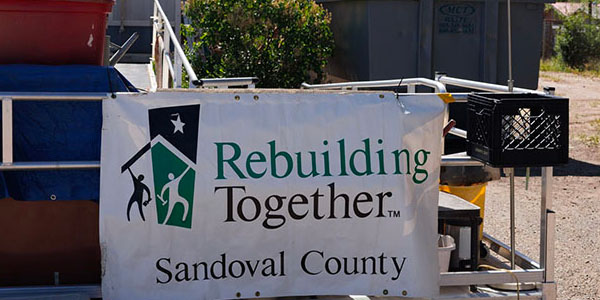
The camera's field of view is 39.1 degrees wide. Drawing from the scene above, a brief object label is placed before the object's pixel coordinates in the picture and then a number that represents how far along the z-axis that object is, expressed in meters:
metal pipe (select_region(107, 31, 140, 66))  7.10
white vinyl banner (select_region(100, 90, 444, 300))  3.76
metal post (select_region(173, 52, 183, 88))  4.36
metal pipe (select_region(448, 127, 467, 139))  4.78
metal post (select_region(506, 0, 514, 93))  4.42
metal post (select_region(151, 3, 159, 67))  7.79
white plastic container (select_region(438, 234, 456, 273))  4.24
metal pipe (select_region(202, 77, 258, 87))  5.20
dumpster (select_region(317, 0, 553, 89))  11.30
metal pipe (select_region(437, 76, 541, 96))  4.74
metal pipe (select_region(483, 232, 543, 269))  4.50
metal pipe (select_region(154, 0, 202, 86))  4.12
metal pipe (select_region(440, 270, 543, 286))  4.17
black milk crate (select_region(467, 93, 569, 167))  3.98
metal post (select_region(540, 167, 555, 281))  4.22
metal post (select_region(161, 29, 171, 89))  5.41
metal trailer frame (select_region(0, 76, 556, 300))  3.64
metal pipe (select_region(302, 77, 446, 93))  4.88
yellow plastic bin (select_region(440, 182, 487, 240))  5.18
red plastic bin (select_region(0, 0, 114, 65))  4.07
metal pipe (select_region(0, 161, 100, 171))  3.64
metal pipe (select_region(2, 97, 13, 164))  3.60
